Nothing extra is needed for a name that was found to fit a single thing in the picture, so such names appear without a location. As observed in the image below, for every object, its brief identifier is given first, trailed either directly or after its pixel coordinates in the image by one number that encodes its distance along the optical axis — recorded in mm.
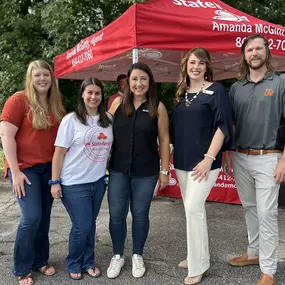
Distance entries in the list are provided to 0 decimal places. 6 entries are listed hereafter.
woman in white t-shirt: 2742
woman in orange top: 2650
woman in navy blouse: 2650
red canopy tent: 3494
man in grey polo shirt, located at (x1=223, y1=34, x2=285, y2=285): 2705
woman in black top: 2809
